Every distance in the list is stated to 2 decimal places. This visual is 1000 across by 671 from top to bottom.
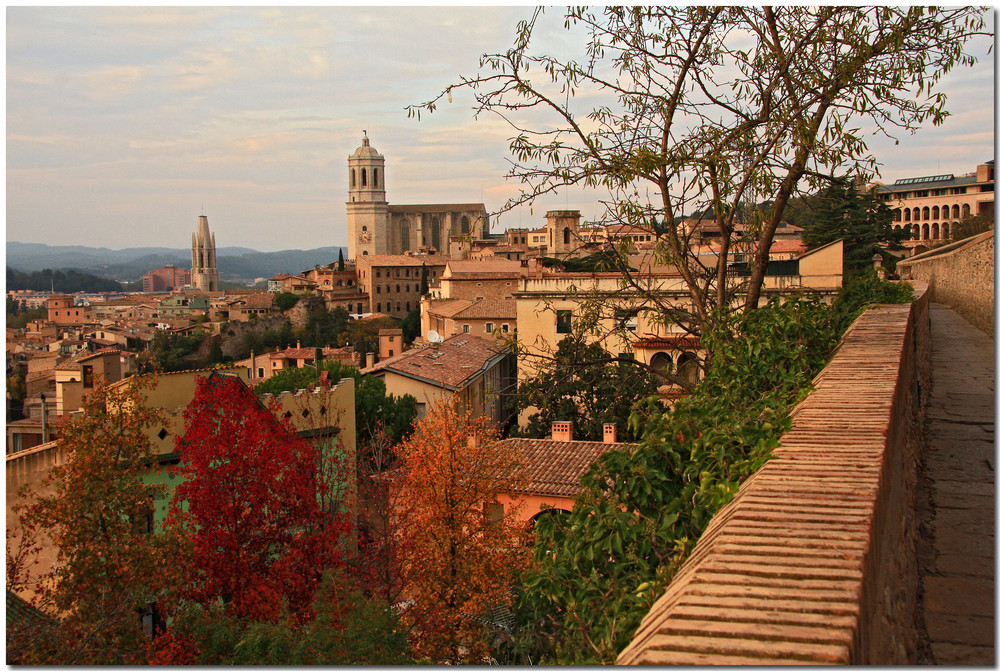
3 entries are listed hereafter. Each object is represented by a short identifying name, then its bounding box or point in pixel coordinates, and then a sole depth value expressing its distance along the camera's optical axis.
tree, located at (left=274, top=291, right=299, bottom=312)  89.50
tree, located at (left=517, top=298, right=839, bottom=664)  3.35
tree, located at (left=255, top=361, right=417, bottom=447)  24.80
